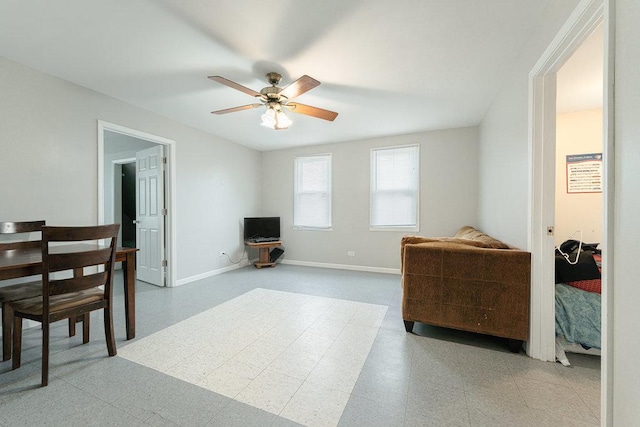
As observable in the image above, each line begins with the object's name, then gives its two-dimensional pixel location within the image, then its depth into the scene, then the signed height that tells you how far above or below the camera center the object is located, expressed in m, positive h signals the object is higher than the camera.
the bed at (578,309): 1.75 -0.69
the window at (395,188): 4.26 +0.41
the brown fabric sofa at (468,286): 1.87 -0.59
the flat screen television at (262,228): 4.88 -0.34
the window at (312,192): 4.87 +0.38
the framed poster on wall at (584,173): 3.10 +0.49
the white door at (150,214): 3.61 -0.05
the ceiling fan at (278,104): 2.20 +1.04
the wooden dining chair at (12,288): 1.71 -0.56
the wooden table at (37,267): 1.48 -0.36
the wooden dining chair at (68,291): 1.52 -0.53
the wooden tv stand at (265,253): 4.75 -0.81
